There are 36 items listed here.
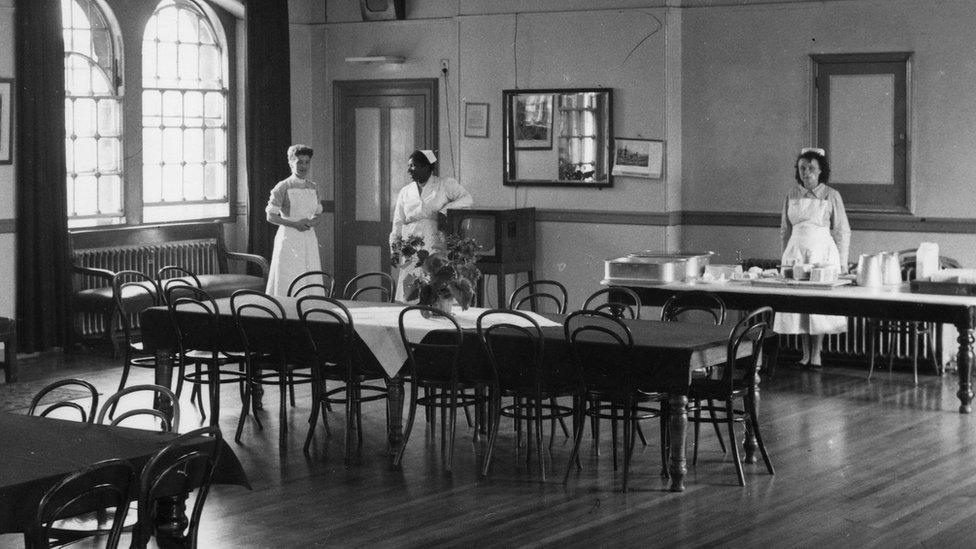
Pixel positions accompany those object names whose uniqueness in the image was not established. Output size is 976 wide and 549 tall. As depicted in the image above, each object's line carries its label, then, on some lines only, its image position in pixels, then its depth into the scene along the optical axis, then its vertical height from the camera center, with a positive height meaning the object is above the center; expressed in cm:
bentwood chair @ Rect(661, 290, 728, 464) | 768 -48
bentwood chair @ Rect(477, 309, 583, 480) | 674 -73
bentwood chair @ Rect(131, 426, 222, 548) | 426 -78
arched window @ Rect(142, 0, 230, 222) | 1198 +94
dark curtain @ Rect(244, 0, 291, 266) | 1246 +104
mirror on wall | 1138 +69
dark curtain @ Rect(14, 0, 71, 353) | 1041 +39
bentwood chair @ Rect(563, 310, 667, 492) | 655 -71
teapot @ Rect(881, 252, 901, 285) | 884 -31
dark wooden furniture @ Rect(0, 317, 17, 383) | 945 -82
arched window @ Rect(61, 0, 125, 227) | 1118 +89
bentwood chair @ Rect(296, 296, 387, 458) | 721 -71
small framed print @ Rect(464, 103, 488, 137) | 1194 +87
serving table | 827 -50
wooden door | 1252 +60
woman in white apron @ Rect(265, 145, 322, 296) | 1084 -1
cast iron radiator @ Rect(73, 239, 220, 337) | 1112 -29
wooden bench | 1075 -30
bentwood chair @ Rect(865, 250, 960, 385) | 970 -77
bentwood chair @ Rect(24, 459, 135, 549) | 399 -80
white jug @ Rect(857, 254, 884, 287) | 875 -31
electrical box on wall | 1241 +188
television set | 1127 -7
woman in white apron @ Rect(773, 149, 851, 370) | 974 +1
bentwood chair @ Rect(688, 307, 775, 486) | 652 -78
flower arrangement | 728 -27
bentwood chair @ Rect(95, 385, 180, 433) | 486 -65
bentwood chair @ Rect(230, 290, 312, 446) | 746 -66
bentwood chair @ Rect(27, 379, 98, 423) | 509 -66
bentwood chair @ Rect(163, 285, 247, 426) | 767 -63
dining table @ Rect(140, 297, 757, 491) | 646 -60
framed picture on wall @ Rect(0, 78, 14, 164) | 1030 +77
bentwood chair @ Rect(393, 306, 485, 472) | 700 -71
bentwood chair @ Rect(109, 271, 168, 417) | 824 -60
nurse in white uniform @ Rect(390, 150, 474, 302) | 1060 +18
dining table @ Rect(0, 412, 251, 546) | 411 -74
